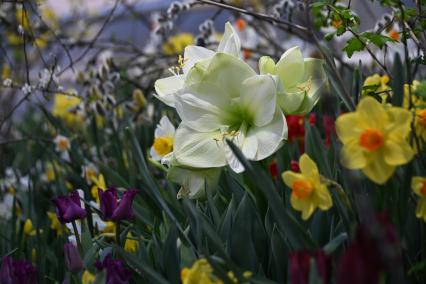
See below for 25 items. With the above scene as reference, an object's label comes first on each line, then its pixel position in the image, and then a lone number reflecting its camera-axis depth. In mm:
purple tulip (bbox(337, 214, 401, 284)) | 1098
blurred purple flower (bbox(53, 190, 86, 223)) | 1719
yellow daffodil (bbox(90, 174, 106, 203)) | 2252
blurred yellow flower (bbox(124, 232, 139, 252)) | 1887
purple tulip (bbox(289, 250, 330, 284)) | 1220
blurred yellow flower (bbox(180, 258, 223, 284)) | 1390
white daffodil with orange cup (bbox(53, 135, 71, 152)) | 3219
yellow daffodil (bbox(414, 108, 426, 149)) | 1489
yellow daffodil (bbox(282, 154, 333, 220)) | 1405
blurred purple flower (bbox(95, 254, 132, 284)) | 1506
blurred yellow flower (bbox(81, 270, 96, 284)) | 1558
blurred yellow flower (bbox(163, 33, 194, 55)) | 5540
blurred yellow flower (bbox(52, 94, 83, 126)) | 5141
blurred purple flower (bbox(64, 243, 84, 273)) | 1570
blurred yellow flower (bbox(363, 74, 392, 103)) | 2074
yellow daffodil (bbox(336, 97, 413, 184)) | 1313
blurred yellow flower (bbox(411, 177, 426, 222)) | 1376
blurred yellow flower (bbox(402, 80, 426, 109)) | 1855
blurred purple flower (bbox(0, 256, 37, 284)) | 1587
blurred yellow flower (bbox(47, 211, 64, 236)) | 2361
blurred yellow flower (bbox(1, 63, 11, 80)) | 6720
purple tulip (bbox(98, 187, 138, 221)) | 1708
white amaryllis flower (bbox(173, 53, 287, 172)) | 1639
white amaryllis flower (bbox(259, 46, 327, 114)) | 1707
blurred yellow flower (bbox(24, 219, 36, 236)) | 2305
